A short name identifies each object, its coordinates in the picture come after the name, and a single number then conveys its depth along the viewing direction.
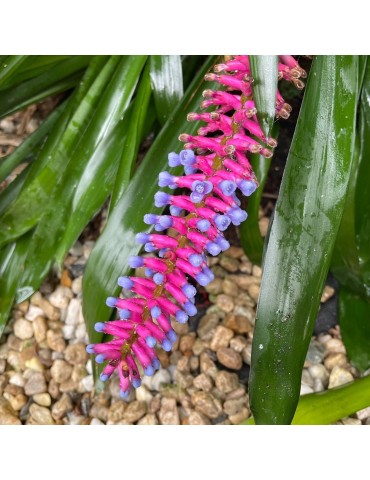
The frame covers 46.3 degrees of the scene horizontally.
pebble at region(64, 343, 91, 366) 0.34
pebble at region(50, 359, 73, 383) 0.33
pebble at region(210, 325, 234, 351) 0.33
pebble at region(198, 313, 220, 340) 0.34
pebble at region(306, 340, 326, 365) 0.33
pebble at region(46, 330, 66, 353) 0.35
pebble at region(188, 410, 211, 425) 0.31
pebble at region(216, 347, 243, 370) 0.32
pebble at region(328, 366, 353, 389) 0.31
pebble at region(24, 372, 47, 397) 0.33
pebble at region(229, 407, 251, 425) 0.31
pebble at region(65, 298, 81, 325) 0.36
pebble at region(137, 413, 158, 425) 0.31
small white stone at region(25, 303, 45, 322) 0.36
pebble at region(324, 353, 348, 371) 0.32
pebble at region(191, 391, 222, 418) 0.31
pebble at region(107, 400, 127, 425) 0.31
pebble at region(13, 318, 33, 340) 0.35
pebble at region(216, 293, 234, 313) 0.34
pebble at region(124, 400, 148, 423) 0.31
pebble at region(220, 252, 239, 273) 0.36
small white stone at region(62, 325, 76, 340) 0.35
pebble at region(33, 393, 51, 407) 0.33
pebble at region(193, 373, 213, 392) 0.32
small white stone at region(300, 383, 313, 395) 0.32
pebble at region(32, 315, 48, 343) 0.35
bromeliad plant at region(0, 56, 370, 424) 0.20
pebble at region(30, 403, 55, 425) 0.32
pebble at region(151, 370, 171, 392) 0.33
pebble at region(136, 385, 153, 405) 0.33
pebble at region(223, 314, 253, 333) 0.34
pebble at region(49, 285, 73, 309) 0.36
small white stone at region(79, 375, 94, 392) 0.33
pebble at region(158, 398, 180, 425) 0.31
